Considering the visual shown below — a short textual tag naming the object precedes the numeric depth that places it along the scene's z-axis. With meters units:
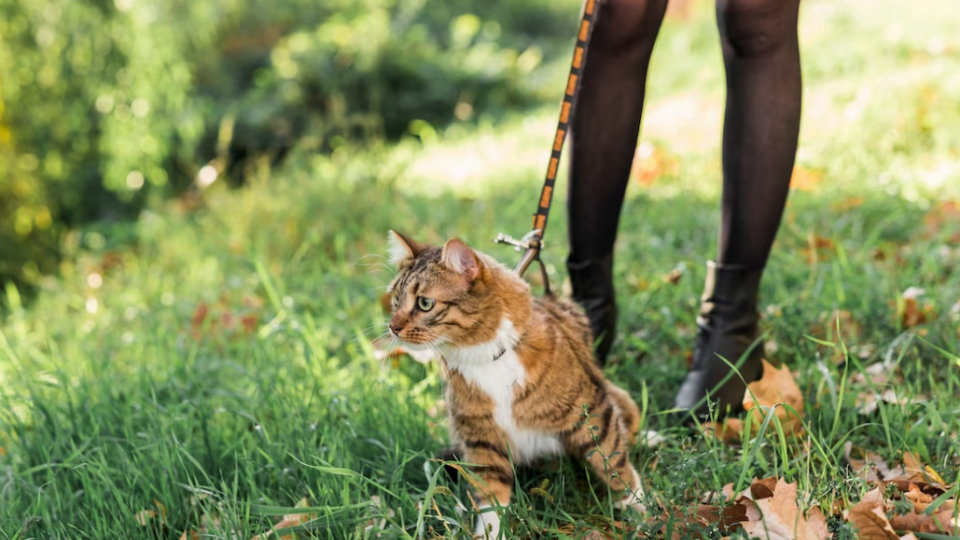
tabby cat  1.52
